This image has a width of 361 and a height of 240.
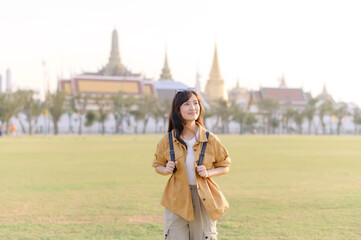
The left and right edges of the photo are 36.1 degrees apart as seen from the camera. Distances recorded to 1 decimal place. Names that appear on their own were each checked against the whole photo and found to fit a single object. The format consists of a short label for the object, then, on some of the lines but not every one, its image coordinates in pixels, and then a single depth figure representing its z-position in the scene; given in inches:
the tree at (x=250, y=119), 2630.4
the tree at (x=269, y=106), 2726.4
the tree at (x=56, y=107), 2228.1
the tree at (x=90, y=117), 2347.4
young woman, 142.4
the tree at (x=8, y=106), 1958.7
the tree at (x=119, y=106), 2345.1
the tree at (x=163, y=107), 2396.7
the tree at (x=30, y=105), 2103.8
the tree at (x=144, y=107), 2383.1
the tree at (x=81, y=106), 2358.0
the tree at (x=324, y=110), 2768.2
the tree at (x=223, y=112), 2608.3
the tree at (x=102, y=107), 2333.9
